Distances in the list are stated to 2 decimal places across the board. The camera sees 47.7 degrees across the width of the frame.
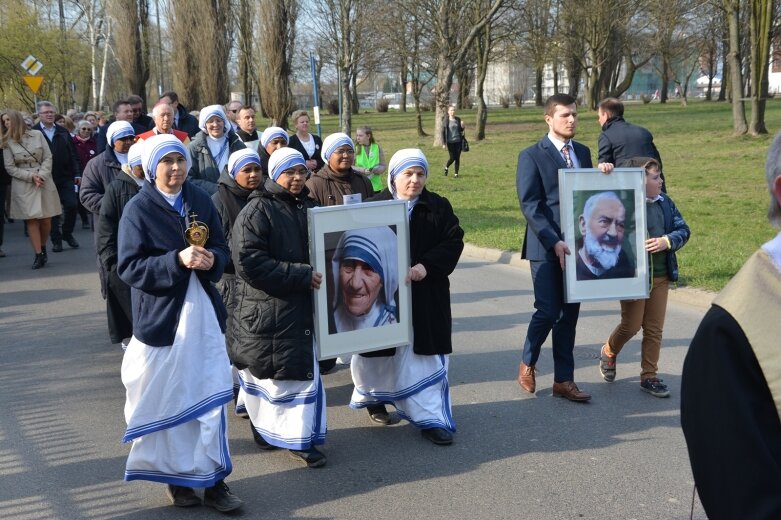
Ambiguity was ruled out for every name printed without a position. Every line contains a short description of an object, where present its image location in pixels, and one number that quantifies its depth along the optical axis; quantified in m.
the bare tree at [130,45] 28.20
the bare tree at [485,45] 38.78
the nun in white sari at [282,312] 5.22
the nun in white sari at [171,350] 4.60
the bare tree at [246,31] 28.55
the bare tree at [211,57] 26.75
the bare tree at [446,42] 33.41
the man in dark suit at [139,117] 10.95
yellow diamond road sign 24.25
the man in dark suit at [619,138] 9.03
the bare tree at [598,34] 46.22
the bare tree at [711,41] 53.40
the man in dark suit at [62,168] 14.20
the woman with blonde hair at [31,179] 12.70
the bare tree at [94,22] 51.47
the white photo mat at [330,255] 5.34
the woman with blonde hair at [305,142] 10.43
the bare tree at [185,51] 27.05
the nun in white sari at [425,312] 5.71
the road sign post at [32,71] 24.38
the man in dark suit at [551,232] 6.27
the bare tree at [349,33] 39.47
